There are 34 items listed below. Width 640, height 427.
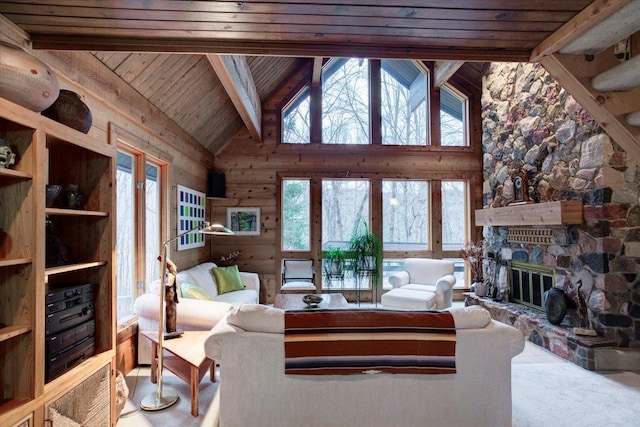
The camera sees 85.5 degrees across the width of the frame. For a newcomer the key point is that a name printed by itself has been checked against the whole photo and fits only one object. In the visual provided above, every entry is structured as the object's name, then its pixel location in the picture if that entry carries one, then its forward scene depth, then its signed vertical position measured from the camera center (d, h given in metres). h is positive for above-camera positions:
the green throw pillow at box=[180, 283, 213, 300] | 3.47 -0.68
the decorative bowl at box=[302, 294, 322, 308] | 3.78 -0.86
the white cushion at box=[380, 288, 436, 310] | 4.57 -1.04
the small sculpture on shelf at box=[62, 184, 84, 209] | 1.99 +0.17
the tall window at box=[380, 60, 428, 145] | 6.25 +2.17
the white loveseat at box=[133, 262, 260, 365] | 3.07 -0.79
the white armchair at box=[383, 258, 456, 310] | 4.88 -0.85
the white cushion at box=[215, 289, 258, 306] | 4.27 -0.93
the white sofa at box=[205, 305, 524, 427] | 1.96 -0.95
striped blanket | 1.94 -0.71
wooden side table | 2.38 -0.98
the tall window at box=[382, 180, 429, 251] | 6.19 +0.13
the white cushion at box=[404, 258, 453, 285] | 5.29 -0.73
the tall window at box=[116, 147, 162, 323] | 3.21 -0.02
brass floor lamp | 2.51 -1.17
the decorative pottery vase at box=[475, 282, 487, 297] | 5.09 -1.01
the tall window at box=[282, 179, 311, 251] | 6.10 +0.17
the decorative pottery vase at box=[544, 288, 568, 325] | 3.65 -0.90
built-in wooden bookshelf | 1.50 -0.19
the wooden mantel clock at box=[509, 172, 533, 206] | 4.36 +0.41
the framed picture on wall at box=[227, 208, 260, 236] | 5.95 +0.05
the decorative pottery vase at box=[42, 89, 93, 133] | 1.78 +0.60
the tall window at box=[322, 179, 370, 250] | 6.13 +0.27
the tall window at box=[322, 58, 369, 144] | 6.17 +2.17
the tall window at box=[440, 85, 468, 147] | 6.32 +1.91
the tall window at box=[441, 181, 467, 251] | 6.25 +0.14
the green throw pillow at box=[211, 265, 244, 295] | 4.65 -0.76
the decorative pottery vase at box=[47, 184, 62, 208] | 1.81 +0.17
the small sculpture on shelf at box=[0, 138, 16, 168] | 1.43 +0.30
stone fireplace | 3.29 +0.11
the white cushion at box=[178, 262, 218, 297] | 4.22 -0.68
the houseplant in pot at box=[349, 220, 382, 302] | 5.78 -0.54
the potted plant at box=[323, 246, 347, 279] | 5.81 -0.67
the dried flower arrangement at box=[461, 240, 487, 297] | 5.49 -0.63
